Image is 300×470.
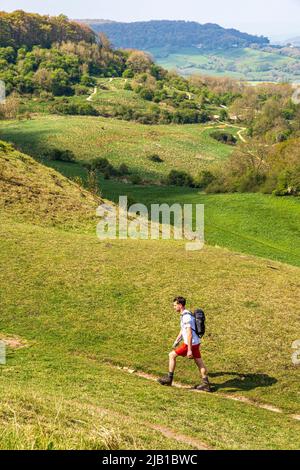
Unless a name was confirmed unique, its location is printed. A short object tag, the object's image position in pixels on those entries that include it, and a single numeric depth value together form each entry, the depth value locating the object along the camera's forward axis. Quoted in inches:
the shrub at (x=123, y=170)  3794.3
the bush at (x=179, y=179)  3722.9
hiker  665.0
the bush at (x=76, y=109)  6363.2
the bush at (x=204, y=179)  3459.6
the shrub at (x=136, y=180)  3481.8
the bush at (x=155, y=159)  4719.0
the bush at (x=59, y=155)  3951.8
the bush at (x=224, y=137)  5994.1
